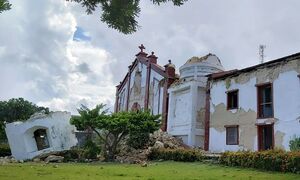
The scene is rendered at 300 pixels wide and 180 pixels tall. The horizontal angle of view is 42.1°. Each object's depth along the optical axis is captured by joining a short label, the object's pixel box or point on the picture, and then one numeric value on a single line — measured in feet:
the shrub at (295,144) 65.24
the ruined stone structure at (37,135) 96.27
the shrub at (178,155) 72.59
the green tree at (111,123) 82.23
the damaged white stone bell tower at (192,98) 93.66
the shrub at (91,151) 88.38
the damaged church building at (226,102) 71.31
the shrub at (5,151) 119.62
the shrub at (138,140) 90.43
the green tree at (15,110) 177.37
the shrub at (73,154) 90.33
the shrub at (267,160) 49.44
